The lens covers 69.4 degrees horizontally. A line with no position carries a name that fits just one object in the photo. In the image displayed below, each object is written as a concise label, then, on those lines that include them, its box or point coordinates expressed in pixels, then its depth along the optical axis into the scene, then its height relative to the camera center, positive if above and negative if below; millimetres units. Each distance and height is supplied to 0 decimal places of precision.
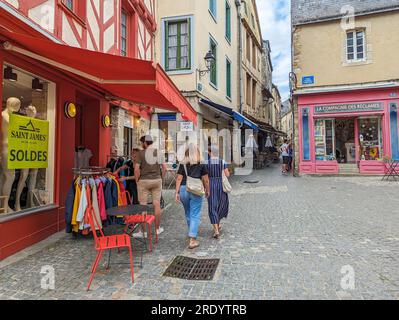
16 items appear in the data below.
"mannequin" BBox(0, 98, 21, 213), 4023 +324
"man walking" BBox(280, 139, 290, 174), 15641 +442
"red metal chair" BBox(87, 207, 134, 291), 3068 -837
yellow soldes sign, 4155 +381
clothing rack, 4551 -66
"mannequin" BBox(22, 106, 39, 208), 4621 -199
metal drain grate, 3283 -1242
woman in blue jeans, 4257 -323
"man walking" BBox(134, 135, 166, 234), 4844 -145
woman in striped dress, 4754 -445
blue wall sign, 13500 +3980
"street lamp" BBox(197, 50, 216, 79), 10469 +3896
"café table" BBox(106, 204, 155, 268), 3629 -575
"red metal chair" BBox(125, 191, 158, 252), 4129 -775
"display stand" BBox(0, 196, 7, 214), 4072 -528
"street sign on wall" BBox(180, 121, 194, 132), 10125 +1416
